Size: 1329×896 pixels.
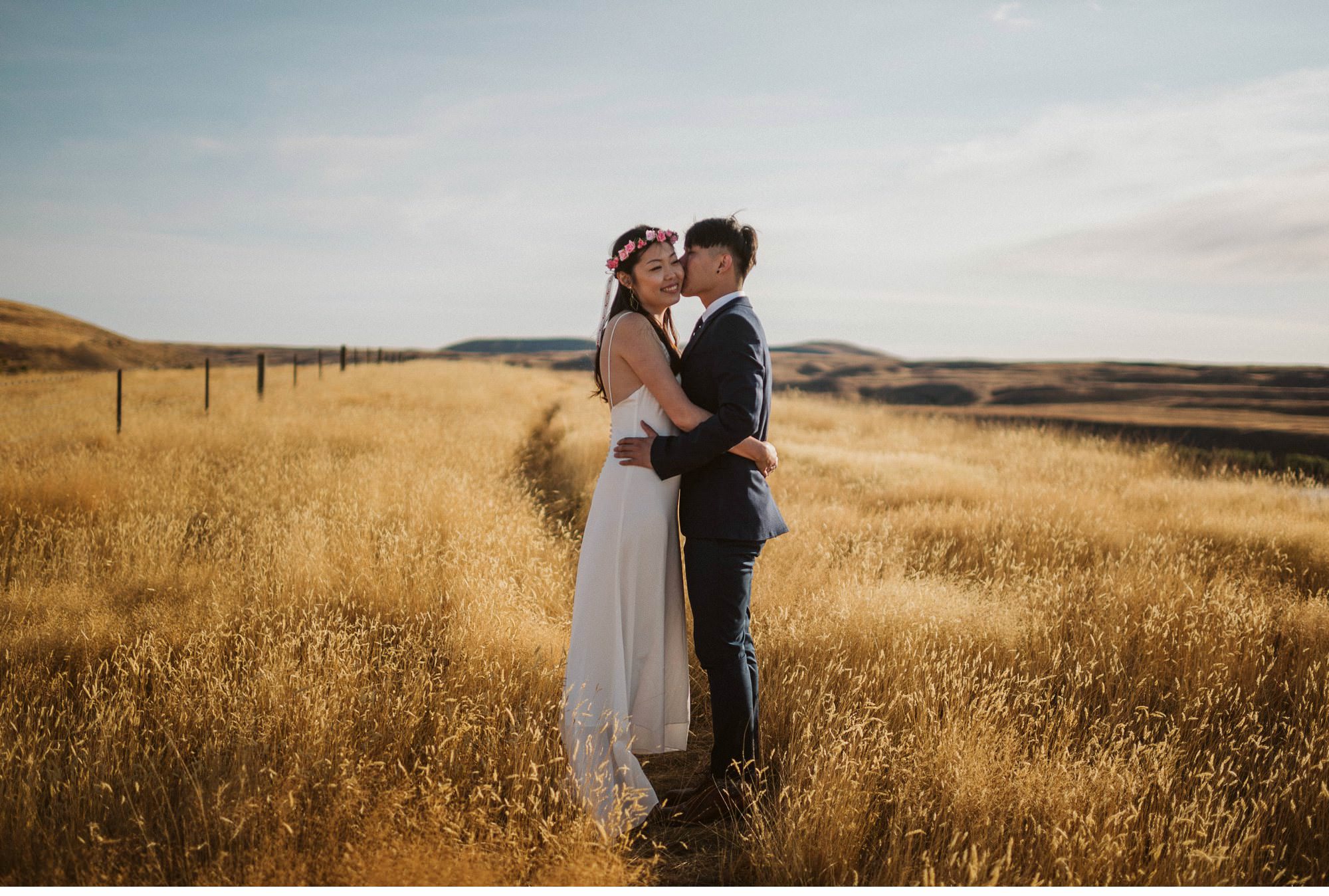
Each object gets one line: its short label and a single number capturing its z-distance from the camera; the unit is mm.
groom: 2812
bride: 3000
